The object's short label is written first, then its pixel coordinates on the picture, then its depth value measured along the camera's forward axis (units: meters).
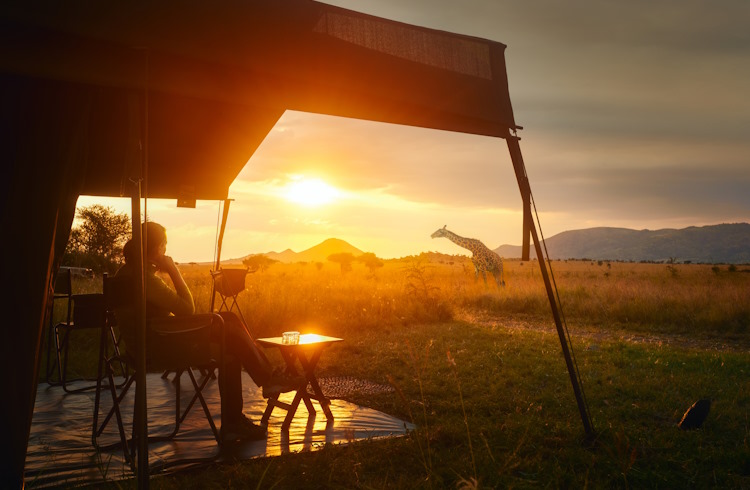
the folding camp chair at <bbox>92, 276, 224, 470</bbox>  3.16
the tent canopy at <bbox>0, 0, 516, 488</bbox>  2.43
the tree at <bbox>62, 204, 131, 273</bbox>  22.31
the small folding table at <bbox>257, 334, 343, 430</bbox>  3.88
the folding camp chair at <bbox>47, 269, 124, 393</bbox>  4.57
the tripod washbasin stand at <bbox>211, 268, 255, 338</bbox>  5.25
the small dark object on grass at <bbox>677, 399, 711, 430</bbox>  4.00
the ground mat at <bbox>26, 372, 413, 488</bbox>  3.06
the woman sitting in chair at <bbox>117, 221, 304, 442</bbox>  3.48
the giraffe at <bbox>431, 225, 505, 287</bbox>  17.92
